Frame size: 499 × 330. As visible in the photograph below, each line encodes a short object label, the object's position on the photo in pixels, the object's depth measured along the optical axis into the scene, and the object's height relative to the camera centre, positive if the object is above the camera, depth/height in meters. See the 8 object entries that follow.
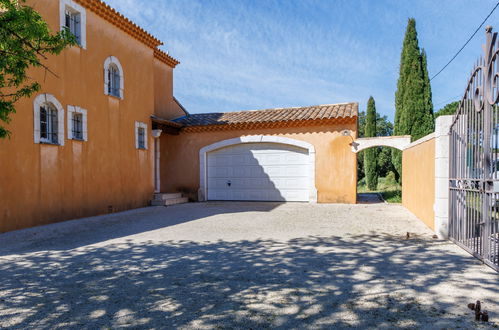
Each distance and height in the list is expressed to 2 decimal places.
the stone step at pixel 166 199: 12.47 -1.44
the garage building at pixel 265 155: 12.85 +0.28
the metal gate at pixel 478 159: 4.28 +0.02
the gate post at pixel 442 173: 5.95 -0.23
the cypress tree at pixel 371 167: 22.34 -0.42
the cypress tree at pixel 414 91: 17.33 +3.72
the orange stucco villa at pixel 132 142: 8.02 +0.73
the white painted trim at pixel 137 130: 11.77 +1.20
